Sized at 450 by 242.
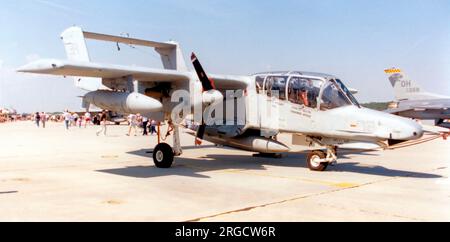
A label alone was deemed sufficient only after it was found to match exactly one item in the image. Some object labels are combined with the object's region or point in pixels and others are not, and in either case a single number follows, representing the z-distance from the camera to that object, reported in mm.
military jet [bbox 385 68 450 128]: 37812
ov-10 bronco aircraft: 10453
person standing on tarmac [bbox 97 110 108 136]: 29323
